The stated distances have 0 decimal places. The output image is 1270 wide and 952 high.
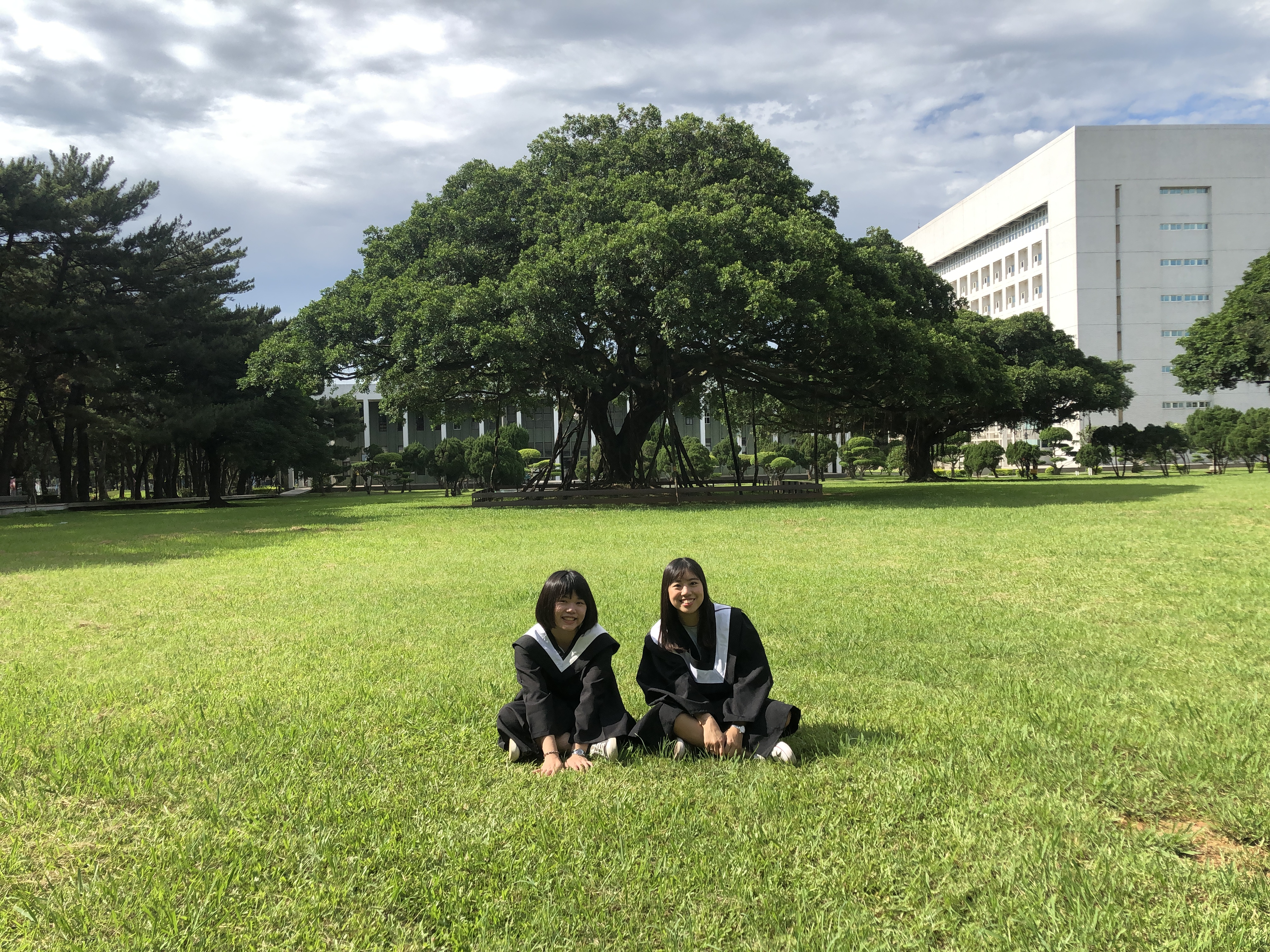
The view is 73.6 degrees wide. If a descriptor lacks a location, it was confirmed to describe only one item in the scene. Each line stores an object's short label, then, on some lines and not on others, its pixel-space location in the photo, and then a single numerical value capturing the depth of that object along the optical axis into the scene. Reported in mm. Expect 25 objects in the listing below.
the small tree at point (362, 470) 47594
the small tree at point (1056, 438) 42500
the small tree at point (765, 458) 53531
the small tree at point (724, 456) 52062
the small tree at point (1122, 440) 37219
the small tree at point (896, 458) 50062
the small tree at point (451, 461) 40625
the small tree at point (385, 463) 46594
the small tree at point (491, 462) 39469
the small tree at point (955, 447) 51594
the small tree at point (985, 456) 39156
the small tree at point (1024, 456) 37344
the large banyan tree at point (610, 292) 18766
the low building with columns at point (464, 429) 62125
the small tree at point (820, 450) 50594
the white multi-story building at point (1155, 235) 60906
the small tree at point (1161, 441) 36375
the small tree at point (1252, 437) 35500
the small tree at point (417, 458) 44094
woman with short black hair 3748
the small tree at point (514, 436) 45781
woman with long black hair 3754
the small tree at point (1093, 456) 38938
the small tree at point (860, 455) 51844
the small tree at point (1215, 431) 37500
